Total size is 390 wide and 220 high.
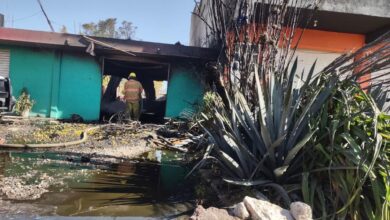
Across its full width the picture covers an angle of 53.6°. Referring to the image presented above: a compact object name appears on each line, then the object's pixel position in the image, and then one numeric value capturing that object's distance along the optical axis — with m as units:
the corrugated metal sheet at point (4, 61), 13.76
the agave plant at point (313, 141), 4.14
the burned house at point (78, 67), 12.99
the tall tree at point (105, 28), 46.81
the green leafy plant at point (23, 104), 13.23
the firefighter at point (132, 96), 13.55
